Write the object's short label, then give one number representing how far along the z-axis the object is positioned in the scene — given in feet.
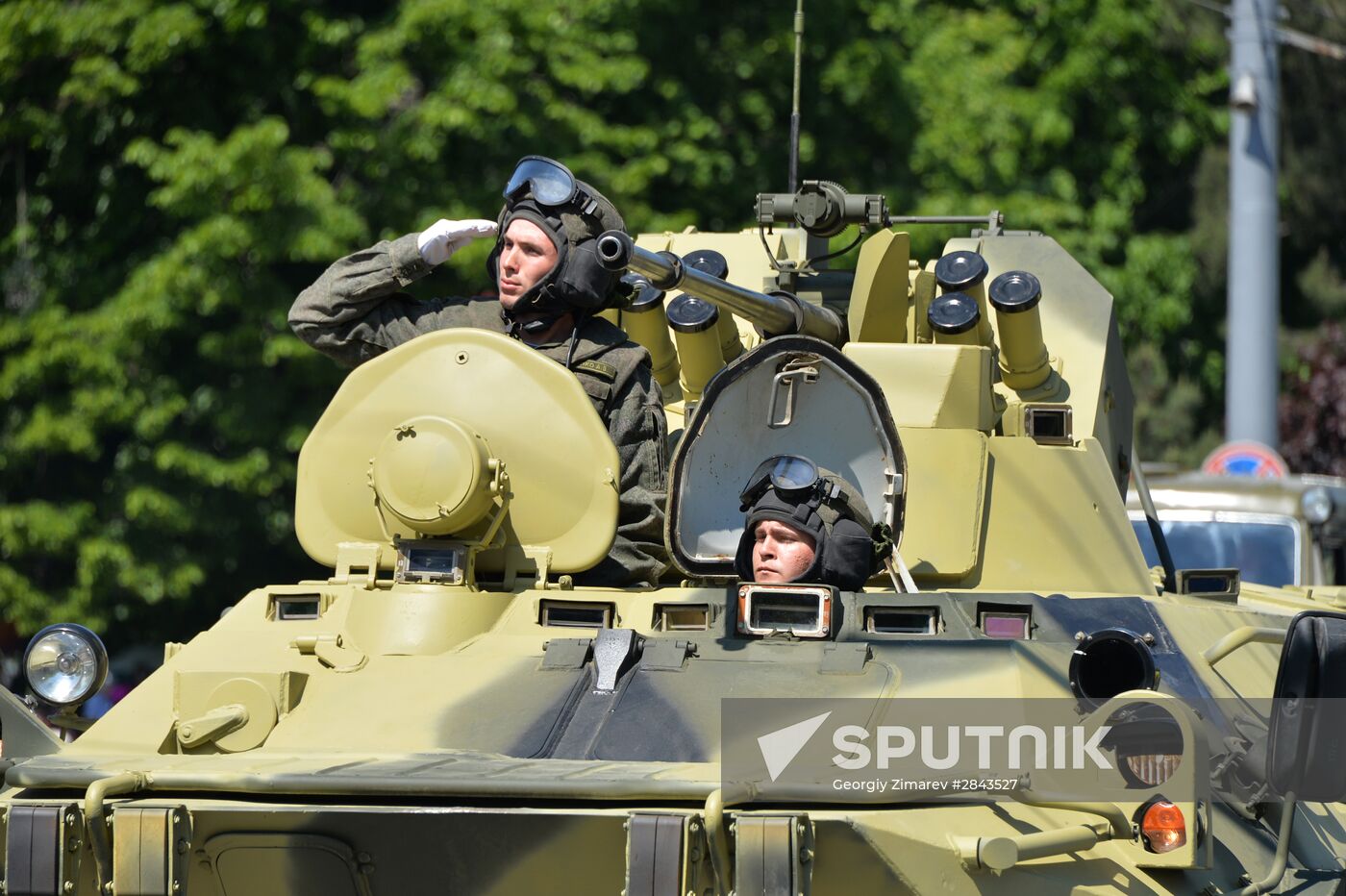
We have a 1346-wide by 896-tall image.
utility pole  116.88
